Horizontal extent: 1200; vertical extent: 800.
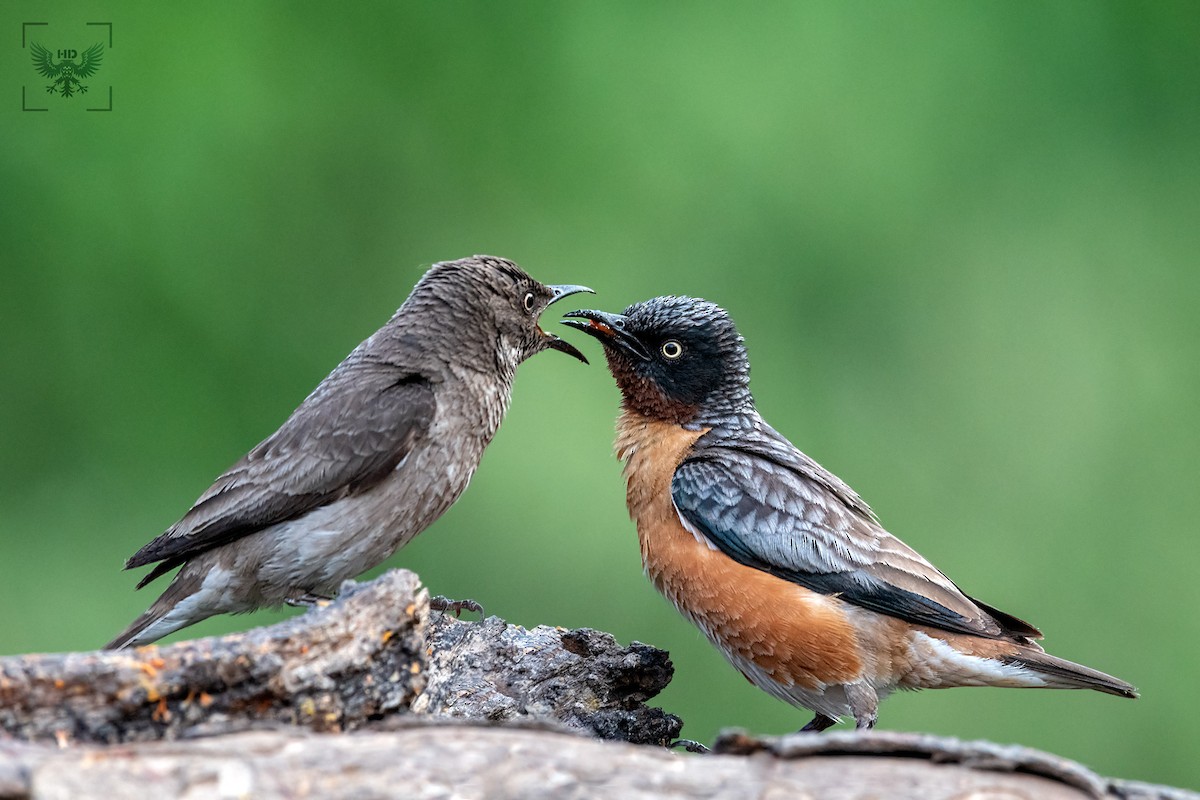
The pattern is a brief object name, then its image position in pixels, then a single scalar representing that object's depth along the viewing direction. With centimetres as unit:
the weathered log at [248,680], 755
